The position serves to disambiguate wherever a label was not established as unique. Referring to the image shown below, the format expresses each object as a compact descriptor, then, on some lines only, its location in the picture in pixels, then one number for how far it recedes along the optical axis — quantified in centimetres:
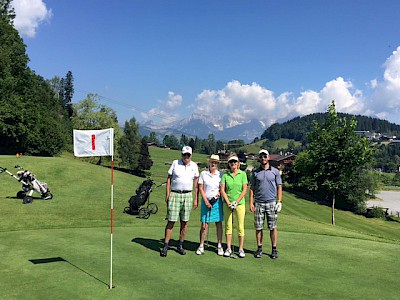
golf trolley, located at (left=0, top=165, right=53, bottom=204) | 1714
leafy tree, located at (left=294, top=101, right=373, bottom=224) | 2917
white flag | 638
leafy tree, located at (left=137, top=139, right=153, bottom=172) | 6857
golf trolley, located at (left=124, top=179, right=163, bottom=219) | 1569
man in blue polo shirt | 791
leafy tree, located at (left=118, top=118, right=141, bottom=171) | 5756
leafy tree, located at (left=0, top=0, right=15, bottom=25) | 4506
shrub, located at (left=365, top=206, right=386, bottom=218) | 5247
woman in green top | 792
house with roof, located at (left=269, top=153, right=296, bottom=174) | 13765
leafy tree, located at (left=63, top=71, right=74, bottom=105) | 13025
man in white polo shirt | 784
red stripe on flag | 640
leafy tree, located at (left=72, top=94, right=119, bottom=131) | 5284
